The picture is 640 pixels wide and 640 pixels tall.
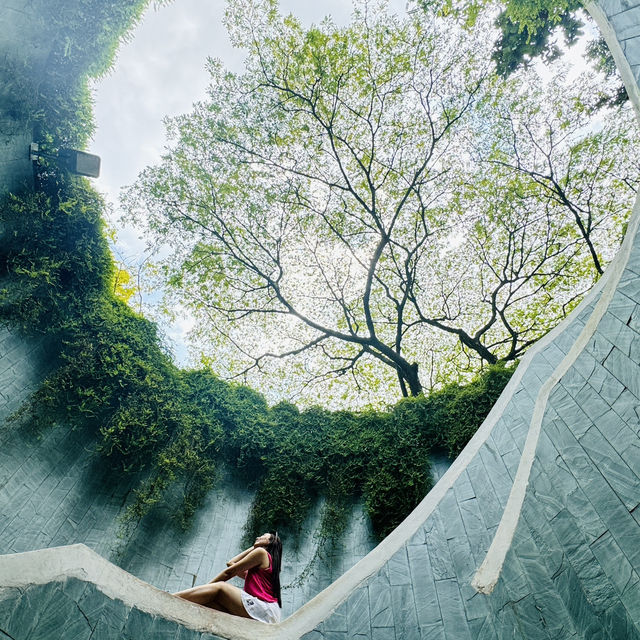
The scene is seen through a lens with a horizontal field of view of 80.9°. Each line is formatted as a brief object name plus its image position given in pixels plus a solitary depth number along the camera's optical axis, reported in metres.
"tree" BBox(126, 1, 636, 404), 7.84
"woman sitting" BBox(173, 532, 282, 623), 3.21
